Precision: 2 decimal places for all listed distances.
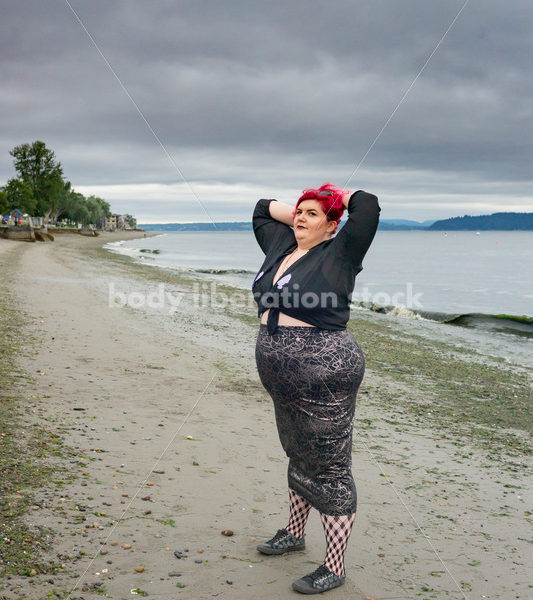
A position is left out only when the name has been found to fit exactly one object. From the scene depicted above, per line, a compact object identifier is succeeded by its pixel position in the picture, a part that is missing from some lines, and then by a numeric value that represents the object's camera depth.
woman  3.64
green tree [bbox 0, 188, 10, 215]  97.00
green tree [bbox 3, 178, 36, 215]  87.88
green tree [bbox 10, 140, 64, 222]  90.44
